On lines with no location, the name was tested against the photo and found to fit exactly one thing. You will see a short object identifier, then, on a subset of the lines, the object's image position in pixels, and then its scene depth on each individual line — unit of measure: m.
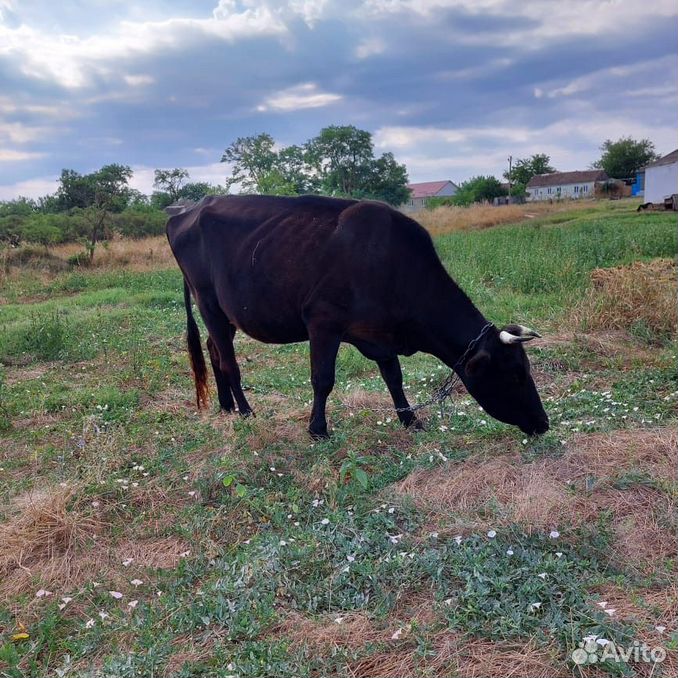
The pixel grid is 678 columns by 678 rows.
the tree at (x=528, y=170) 75.50
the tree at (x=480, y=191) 62.16
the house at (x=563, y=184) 71.88
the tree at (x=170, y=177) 47.56
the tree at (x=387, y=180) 51.38
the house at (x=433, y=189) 94.94
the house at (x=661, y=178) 37.69
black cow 4.83
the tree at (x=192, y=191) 44.91
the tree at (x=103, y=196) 25.07
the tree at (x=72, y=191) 41.16
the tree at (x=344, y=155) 47.25
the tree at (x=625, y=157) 65.94
